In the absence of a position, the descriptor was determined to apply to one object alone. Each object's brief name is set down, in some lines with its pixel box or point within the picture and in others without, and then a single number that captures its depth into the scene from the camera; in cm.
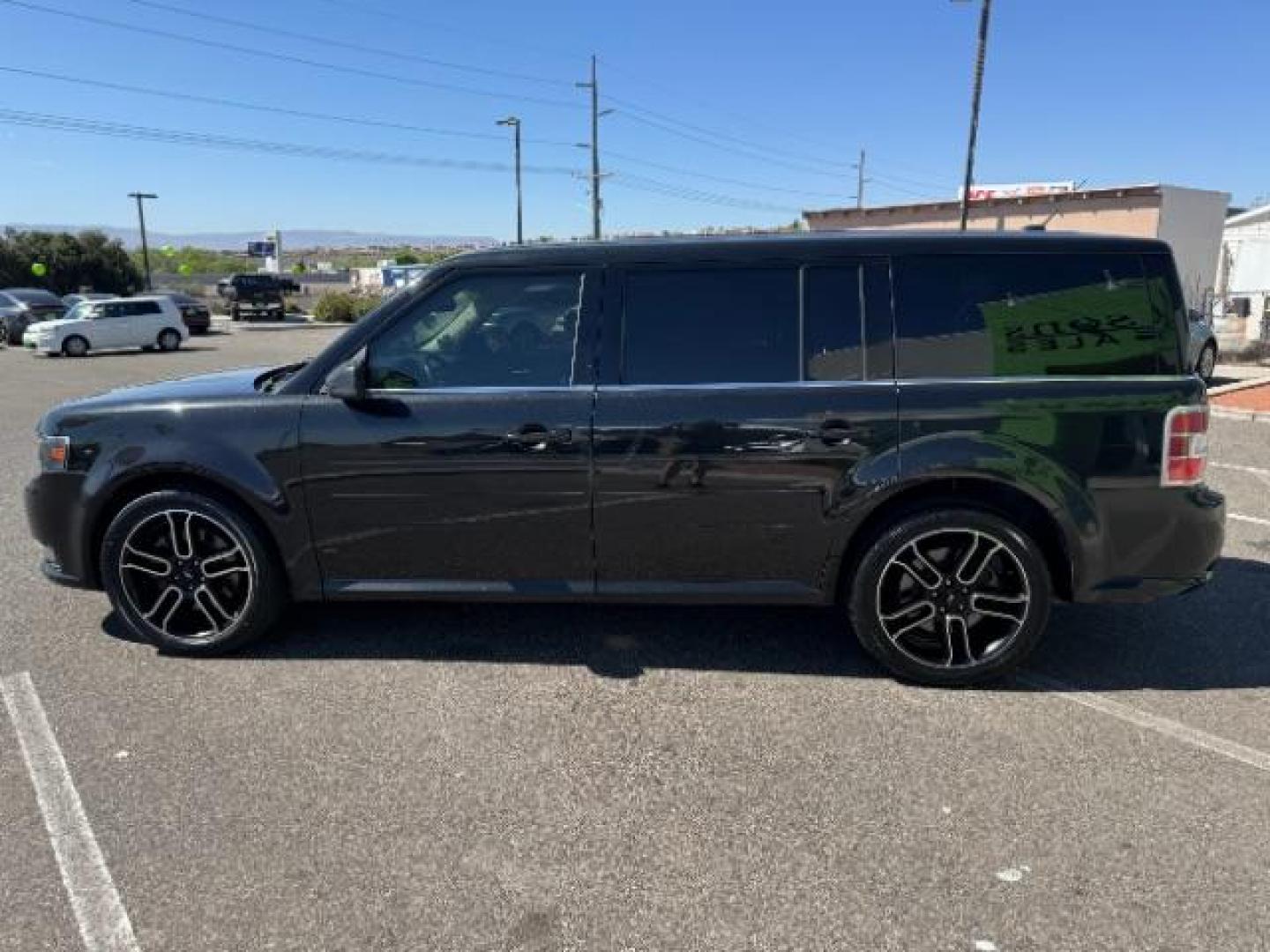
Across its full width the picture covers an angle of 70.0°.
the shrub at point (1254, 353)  1766
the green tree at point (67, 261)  4953
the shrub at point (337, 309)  3959
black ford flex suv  362
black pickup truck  4006
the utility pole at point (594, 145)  4300
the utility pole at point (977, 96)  2186
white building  3275
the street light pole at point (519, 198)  4688
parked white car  2433
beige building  2845
